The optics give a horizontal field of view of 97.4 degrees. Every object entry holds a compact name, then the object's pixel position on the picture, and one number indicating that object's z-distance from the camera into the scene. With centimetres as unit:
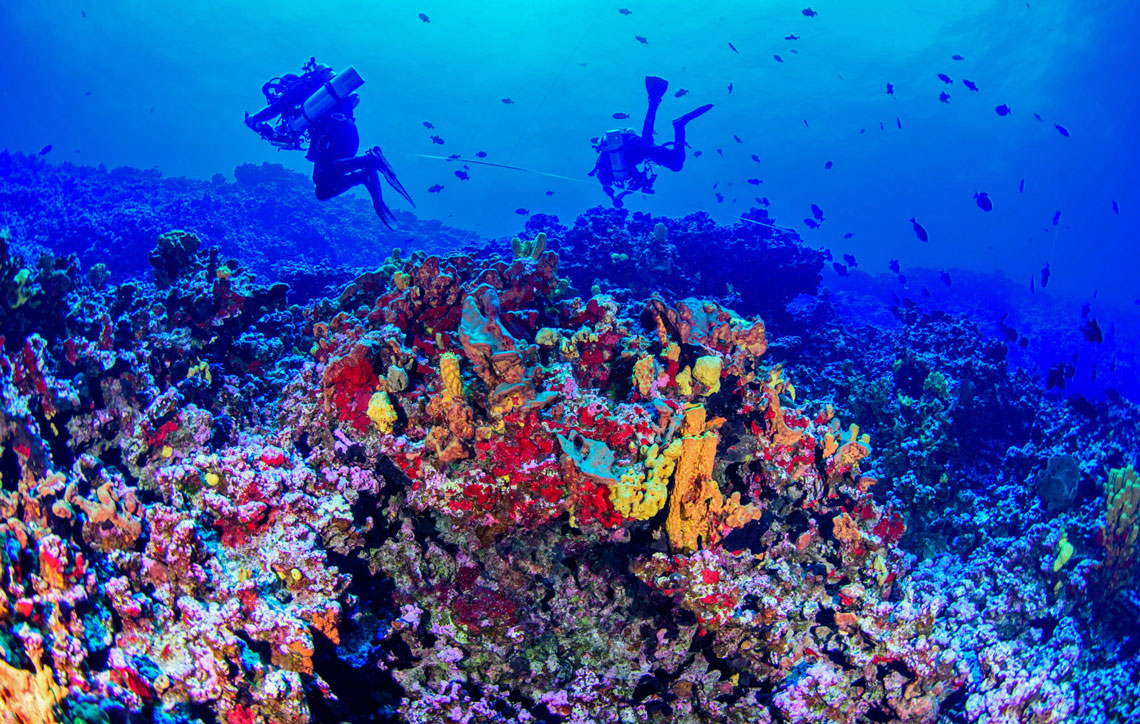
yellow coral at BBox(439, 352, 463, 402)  317
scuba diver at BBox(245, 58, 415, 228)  873
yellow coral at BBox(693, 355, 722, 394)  350
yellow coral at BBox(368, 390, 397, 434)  322
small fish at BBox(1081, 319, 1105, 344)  852
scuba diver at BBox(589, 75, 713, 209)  1244
